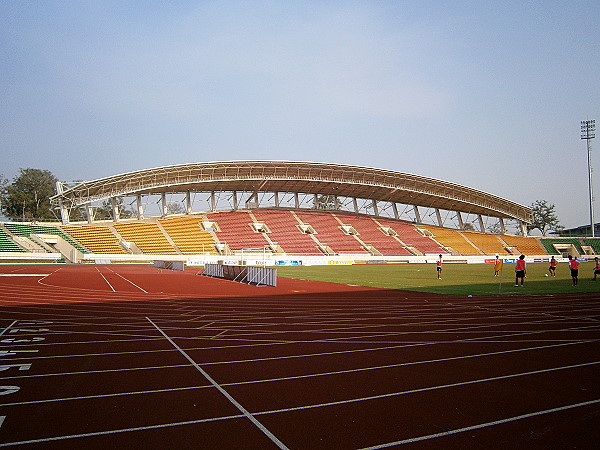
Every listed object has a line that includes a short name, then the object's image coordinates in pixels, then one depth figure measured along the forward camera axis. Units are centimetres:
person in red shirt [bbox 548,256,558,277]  2703
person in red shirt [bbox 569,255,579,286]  2157
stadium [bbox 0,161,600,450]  413
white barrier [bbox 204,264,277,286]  2224
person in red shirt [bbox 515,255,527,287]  2064
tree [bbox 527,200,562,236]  10050
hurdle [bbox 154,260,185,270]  4020
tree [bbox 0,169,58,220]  8250
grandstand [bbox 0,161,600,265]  5038
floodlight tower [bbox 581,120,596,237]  6912
